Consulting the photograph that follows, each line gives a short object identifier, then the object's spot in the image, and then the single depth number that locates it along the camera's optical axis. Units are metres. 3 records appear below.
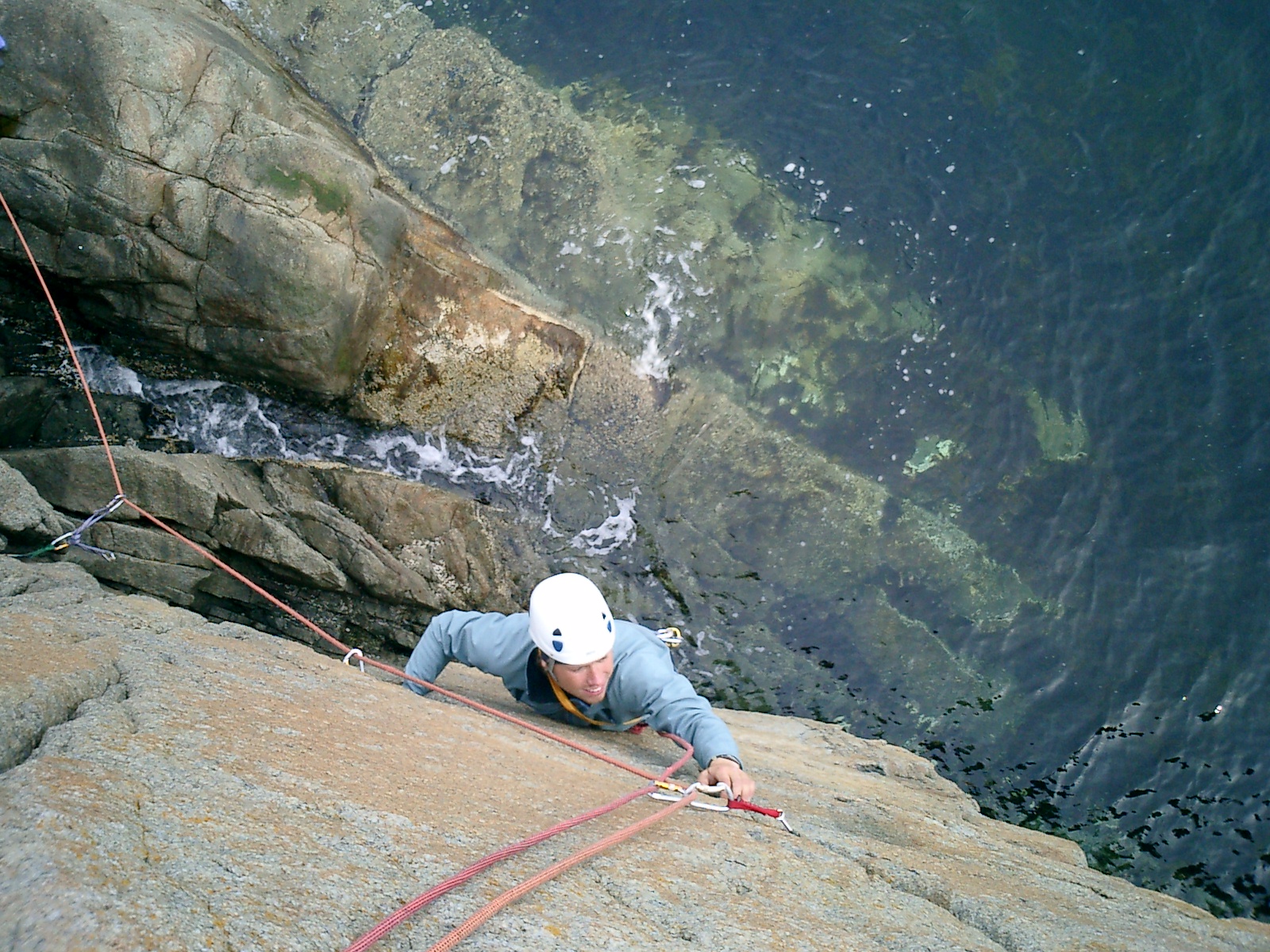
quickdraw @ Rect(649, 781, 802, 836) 3.54
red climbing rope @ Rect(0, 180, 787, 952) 2.05
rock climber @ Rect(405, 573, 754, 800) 3.92
